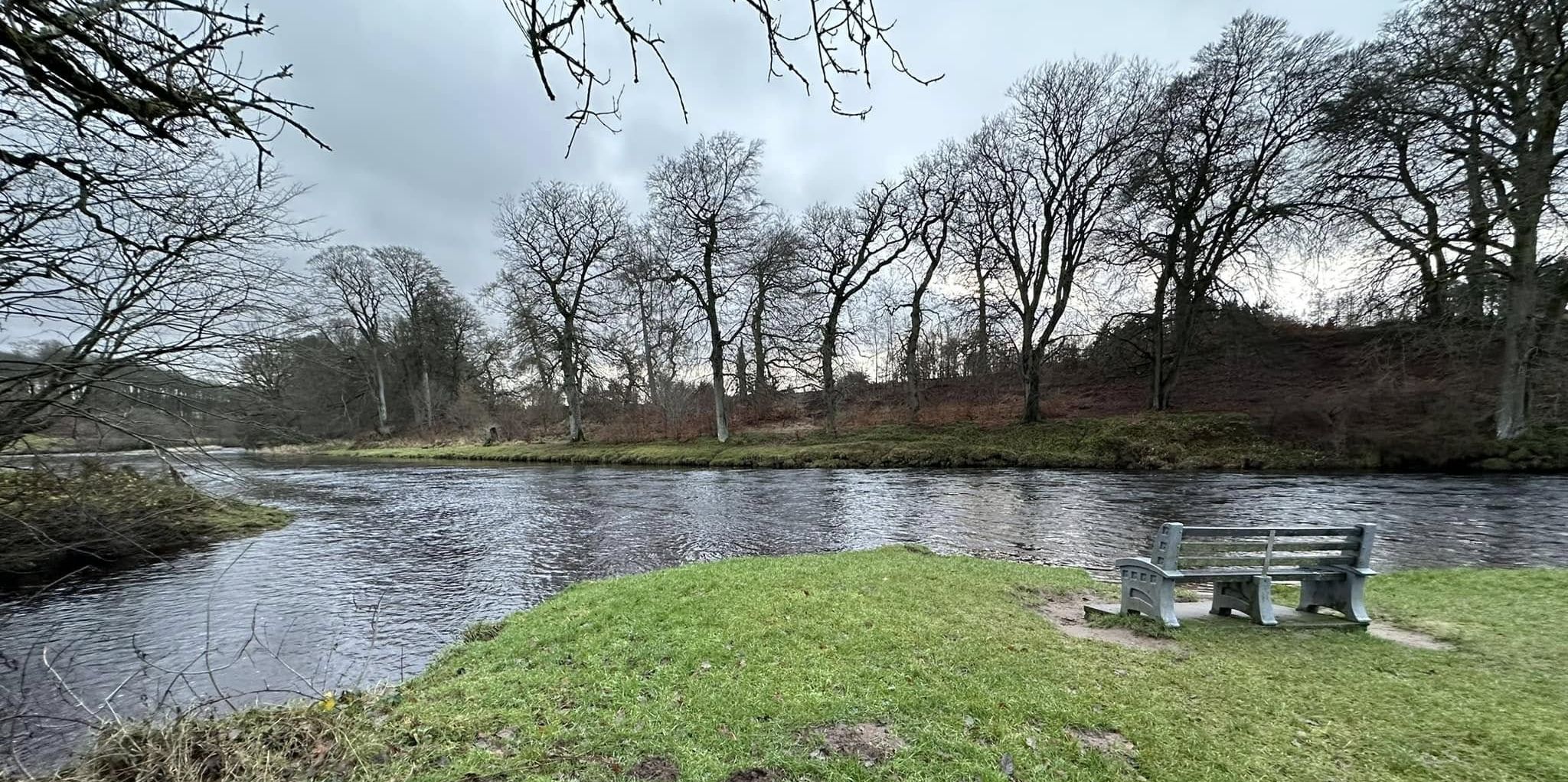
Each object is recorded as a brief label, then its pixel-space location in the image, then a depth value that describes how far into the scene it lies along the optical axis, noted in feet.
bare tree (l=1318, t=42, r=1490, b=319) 57.16
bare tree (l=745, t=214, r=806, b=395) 100.53
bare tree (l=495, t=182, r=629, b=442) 109.29
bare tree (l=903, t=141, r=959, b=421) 98.22
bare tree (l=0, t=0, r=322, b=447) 8.03
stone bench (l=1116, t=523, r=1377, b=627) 17.30
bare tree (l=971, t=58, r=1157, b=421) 82.48
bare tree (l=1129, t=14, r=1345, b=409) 74.90
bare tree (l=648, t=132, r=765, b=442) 97.86
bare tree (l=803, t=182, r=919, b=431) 103.14
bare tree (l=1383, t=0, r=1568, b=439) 51.37
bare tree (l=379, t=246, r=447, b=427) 150.51
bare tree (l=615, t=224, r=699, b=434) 104.94
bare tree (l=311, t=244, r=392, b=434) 143.02
